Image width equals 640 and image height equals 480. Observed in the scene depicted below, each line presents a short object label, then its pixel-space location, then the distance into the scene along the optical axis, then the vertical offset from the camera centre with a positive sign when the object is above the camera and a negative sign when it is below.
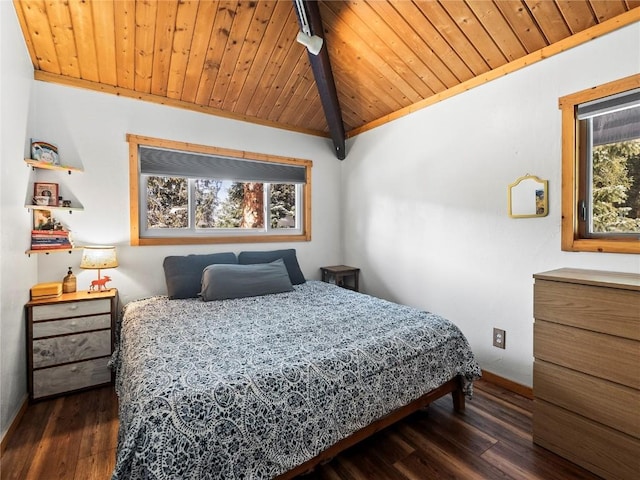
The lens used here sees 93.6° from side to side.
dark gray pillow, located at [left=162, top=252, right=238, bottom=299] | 2.58 -0.31
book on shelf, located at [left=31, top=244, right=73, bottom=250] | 2.19 -0.05
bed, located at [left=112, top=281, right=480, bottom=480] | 1.06 -0.63
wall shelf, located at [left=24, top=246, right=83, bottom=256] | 2.12 -0.07
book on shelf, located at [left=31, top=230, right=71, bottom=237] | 2.21 +0.06
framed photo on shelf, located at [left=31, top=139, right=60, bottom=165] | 2.24 +0.67
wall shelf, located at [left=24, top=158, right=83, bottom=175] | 2.12 +0.55
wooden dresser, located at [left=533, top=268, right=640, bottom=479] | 1.36 -0.67
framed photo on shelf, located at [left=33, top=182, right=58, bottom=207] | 2.26 +0.36
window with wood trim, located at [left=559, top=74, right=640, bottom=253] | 1.79 +0.42
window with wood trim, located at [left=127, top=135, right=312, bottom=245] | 2.80 +0.47
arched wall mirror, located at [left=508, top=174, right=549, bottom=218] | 2.06 +0.26
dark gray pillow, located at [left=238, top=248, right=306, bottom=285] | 3.08 -0.22
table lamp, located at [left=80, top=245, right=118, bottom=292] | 2.33 -0.15
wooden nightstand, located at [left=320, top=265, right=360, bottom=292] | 3.56 -0.47
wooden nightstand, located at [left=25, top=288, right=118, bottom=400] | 2.05 -0.73
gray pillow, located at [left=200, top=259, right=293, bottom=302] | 2.52 -0.38
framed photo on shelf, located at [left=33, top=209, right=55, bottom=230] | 2.27 +0.16
